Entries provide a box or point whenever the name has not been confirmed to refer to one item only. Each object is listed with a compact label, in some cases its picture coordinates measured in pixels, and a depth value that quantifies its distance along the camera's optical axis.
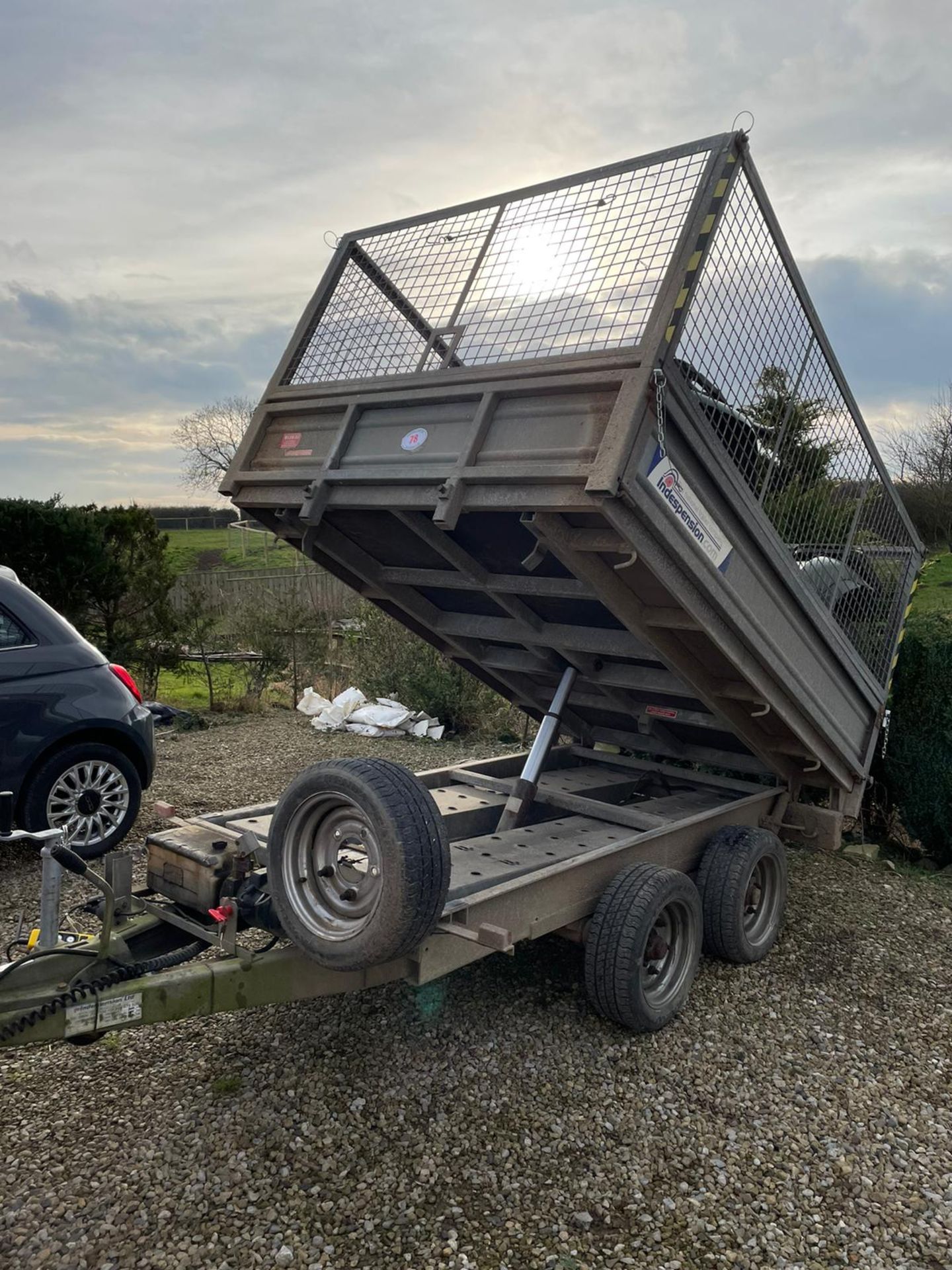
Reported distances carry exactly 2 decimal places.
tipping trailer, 3.23
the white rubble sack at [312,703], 11.33
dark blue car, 5.56
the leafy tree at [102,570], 10.21
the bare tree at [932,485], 21.78
